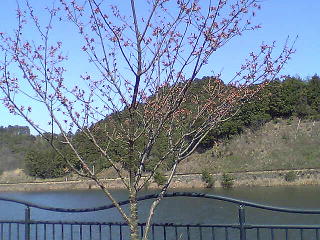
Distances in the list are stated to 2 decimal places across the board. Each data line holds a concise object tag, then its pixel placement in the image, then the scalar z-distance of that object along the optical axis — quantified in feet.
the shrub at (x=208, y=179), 136.14
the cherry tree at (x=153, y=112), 14.30
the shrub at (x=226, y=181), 133.49
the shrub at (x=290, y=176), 133.88
